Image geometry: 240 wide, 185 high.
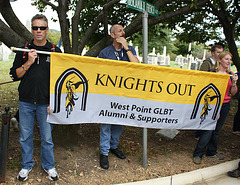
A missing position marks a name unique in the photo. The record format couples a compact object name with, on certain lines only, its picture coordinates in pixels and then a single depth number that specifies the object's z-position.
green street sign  3.63
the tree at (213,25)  9.05
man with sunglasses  3.19
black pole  3.22
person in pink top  4.38
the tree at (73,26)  4.45
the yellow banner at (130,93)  3.44
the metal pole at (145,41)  3.83
